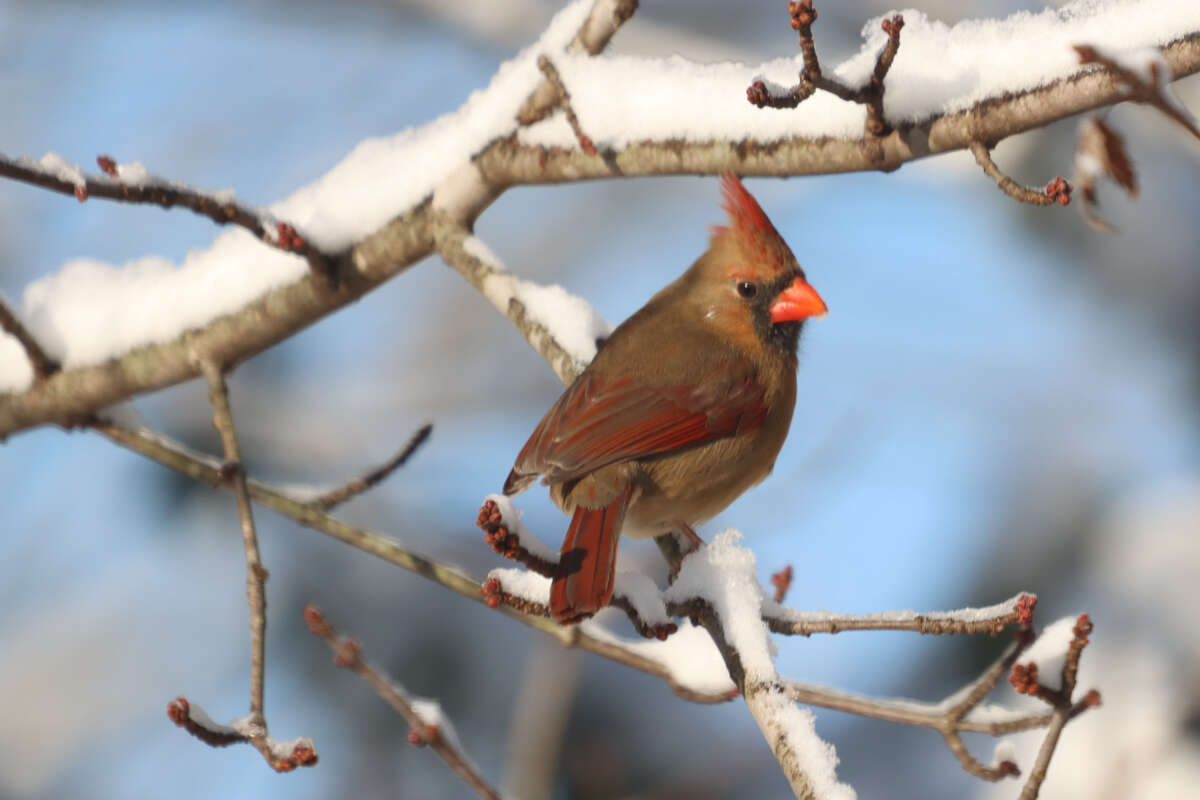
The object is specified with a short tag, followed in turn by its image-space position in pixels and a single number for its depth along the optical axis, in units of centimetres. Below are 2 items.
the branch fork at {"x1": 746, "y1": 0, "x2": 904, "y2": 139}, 344
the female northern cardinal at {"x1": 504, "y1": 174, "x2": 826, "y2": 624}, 532
